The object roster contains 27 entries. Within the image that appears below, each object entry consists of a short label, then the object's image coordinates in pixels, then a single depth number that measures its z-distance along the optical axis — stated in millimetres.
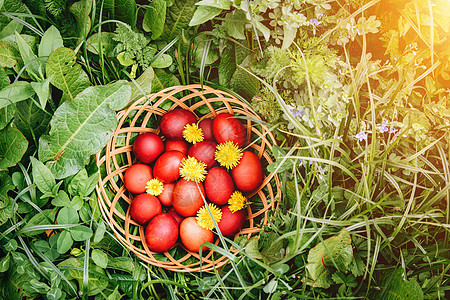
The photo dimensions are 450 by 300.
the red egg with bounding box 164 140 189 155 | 770
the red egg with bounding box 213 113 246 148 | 743
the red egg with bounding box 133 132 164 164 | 750
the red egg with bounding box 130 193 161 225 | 736
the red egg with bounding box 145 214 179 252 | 726
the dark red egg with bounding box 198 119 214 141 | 775
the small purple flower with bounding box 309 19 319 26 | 666
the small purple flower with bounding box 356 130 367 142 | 662
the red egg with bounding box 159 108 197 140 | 758
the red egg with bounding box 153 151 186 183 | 742
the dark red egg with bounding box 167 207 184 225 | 755
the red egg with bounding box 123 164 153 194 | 747
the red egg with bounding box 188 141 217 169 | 748
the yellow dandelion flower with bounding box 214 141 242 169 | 737
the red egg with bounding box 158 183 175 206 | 760
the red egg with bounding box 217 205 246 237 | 736
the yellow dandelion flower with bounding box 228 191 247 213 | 738
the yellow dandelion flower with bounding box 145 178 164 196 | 747
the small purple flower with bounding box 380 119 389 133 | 672
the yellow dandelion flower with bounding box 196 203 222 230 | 728
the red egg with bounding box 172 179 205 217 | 732
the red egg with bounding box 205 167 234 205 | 735
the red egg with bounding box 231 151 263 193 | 738
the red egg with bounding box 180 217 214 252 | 729
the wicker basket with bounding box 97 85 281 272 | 736
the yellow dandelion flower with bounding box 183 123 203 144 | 757
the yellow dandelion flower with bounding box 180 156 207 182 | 732
